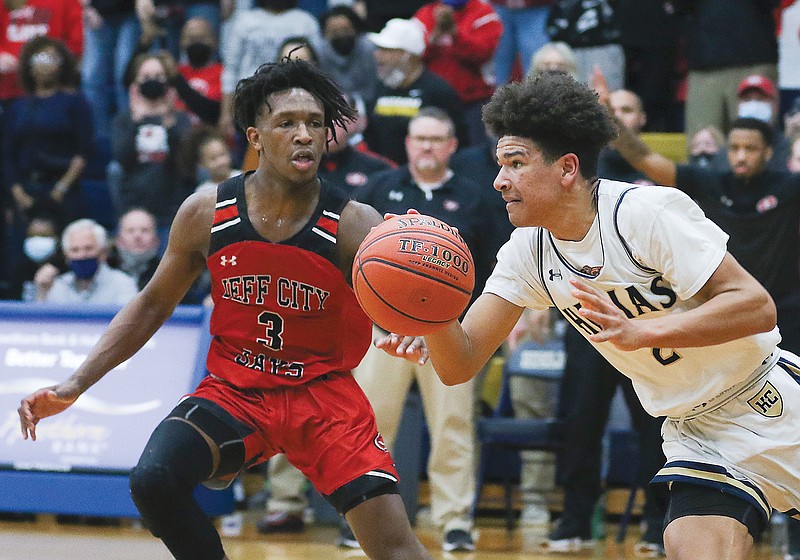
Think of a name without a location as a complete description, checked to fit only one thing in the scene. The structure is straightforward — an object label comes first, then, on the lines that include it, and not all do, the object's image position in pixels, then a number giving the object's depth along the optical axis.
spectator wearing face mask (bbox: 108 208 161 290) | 17.32
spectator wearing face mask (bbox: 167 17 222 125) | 19.93
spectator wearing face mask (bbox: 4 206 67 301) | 18.64
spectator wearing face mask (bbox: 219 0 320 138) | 19.63
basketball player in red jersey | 9.01
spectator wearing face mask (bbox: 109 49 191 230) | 18.82
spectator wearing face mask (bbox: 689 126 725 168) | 16.06
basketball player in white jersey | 7.42
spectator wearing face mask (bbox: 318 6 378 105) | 18.65
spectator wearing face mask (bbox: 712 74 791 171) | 16.24
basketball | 7.71
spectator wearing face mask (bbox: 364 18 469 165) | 17.32
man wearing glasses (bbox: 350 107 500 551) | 14.33
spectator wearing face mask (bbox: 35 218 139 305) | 16.62
